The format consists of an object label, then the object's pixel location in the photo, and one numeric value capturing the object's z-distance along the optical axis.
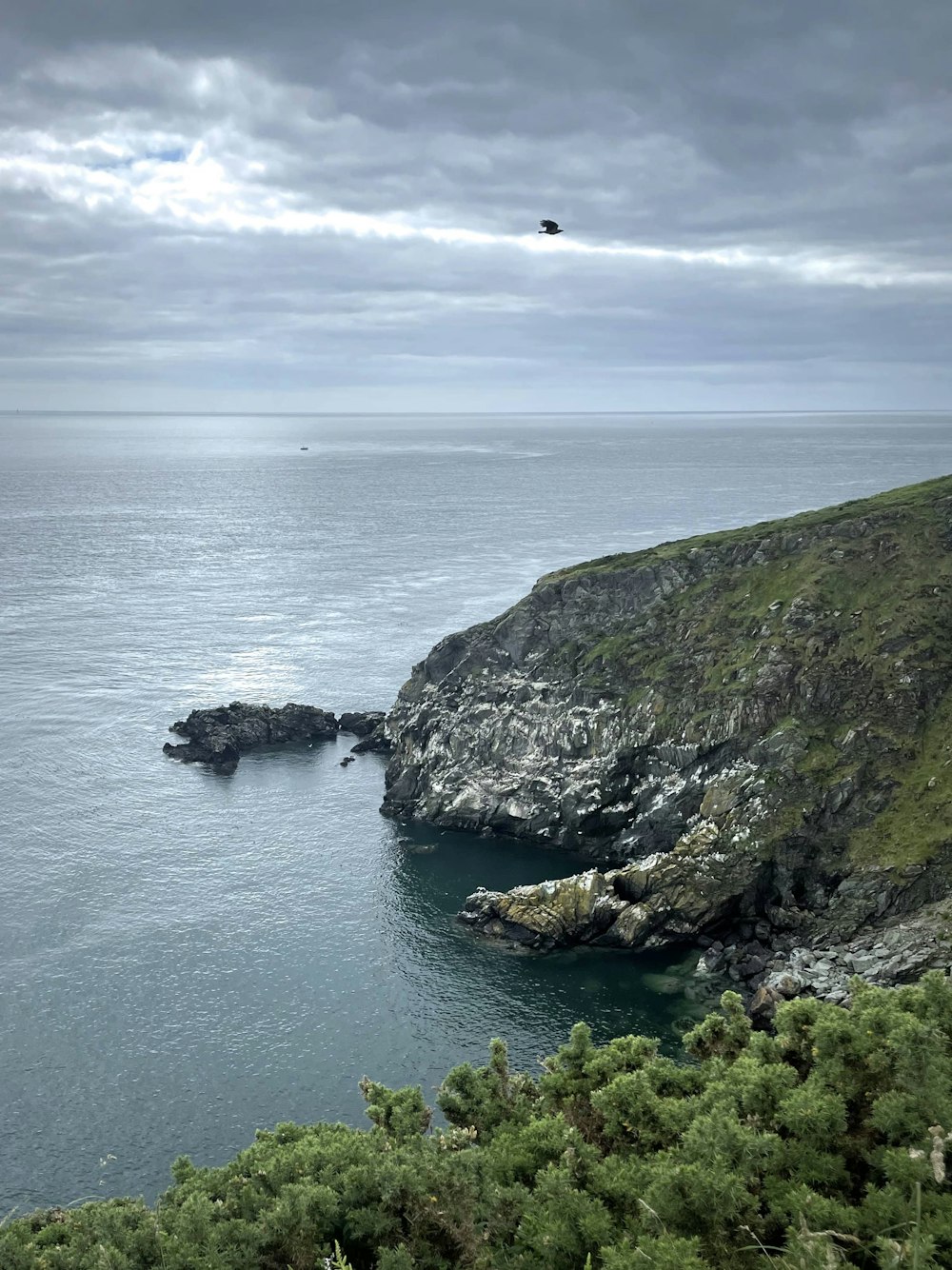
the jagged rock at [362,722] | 140.38
